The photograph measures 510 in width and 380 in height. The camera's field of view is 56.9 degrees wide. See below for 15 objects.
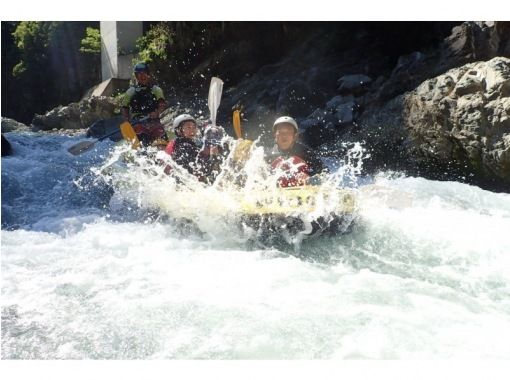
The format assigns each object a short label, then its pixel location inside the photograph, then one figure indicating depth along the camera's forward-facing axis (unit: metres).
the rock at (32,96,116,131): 14.19
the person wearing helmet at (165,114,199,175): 4.52
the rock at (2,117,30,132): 15.68
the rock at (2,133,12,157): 6.97
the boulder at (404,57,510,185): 4.99
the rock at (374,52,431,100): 7.44
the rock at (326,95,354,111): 8.65
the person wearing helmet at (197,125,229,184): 4.46
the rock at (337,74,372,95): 8.79
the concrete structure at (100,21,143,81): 14.81
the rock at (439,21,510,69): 6.44
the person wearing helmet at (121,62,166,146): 6.32
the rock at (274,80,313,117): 9.29
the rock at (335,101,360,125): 8.01
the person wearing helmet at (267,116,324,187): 4.15
